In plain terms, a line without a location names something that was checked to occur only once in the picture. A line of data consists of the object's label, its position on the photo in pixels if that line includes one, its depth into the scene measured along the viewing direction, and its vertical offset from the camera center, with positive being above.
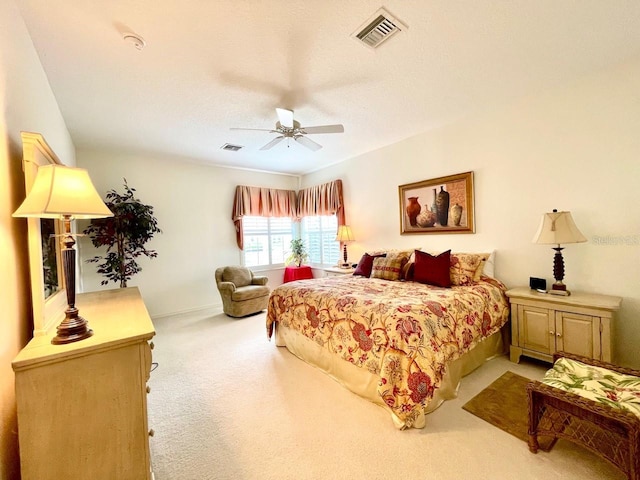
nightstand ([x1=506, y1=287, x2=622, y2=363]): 2.22 -0.89
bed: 1.88 -0.87
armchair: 4.39 -0.92
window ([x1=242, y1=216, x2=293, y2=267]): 5.65 -0.09
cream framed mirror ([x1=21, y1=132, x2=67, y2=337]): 1.27 -0.06
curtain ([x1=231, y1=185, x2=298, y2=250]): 5.36 +0.68
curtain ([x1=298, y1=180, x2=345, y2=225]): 5.17 +0.69
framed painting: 3.48 +0.34
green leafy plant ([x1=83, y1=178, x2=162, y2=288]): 3.82 +0.09
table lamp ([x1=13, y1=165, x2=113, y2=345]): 1.14 +0.16
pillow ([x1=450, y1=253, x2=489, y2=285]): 3.03 -0.45
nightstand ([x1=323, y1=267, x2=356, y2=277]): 4.57 -0.67
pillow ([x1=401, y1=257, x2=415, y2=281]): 3.45 -0.52
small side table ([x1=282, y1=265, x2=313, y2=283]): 5.61 -0.82
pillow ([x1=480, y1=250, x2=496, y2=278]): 3.17 -0.47
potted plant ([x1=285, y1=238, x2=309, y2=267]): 5.88 -0.44
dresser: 1.04 -0.69
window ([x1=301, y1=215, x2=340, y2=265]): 5.56 -0.10
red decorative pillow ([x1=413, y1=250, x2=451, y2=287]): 3.02 -0.46
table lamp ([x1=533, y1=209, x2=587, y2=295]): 2.46 -0.09
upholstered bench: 1.33 -0.99
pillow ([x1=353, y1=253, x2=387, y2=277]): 3.92 -0.49
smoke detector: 1.83 +1.40
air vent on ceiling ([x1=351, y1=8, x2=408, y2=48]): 1.77 +1.42
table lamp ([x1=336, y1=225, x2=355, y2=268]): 4.90 -0.05
